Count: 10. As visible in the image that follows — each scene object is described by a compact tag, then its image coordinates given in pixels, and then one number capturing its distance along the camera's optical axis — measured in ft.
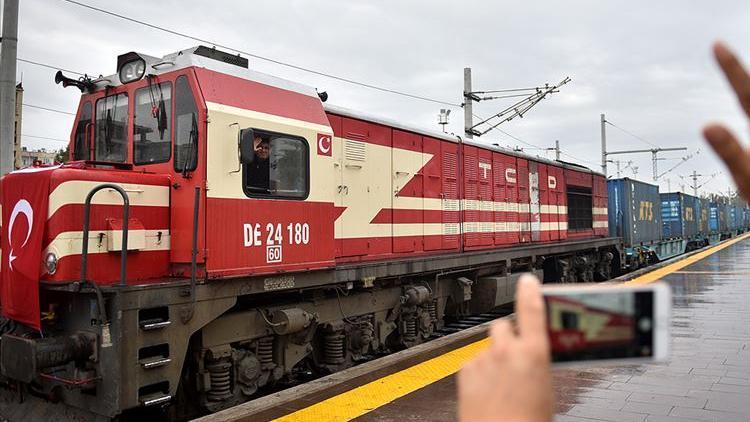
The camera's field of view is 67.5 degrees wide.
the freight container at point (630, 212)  66.80
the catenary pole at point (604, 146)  112.39
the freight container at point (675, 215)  95.51
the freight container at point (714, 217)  133.59
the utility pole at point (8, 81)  25.16
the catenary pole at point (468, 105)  59.67
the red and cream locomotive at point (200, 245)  15.64
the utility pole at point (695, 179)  221.54
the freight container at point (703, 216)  117.70
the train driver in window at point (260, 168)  18.97
